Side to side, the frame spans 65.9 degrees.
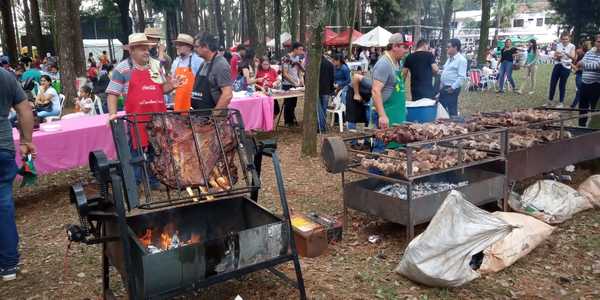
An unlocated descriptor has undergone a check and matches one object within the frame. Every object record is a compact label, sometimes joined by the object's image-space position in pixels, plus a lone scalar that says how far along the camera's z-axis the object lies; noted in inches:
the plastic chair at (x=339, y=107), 431.8
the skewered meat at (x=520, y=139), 209.2
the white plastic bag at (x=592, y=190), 214.4
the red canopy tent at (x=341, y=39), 1119.6
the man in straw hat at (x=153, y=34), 264.4
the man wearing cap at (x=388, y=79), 215.3
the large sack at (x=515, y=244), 156.8
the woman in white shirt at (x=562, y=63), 477.4
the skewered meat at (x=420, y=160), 174.2
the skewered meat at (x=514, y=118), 214.5
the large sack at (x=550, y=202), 198.2
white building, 2406.5
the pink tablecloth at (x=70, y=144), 230.4
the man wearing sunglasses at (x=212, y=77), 221.0
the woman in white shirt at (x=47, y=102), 368.0
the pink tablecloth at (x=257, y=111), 365.1
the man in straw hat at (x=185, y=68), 246.8
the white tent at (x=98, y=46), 1464.1
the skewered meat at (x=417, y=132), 179.0
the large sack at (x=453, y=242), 141.6
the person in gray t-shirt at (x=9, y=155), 153.4
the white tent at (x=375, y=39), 957.8
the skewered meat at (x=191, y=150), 129.5
